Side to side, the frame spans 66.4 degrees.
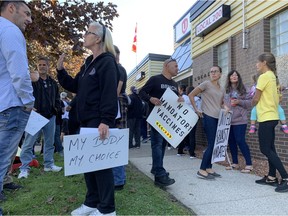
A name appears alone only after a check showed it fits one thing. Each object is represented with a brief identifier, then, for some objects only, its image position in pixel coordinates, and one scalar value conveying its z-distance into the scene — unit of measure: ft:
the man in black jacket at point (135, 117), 23.09
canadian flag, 58.25
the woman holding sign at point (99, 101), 6.95
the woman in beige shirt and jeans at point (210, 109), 11.81
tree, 15.25
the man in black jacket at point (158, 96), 10.51
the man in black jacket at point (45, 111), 12.34
